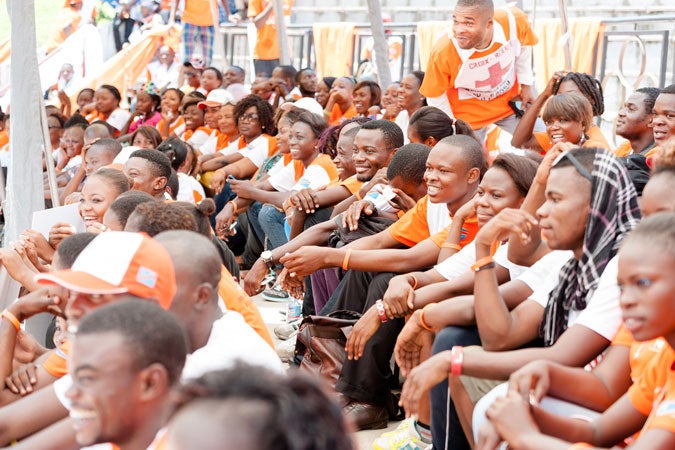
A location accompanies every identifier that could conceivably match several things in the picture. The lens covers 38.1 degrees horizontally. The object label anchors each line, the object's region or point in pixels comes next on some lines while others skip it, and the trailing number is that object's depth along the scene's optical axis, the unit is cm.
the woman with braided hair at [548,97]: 564
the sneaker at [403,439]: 387
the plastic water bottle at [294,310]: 600
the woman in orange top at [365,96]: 848
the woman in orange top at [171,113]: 1016
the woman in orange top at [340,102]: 876
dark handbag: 441
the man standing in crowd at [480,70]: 614
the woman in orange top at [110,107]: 1071
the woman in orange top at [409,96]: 712
